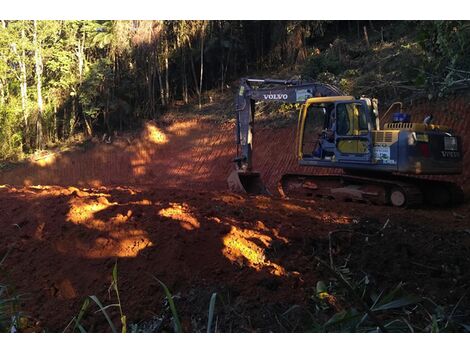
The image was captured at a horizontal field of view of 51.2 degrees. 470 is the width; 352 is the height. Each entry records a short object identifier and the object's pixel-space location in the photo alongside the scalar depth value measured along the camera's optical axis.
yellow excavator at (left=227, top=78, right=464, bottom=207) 9.77
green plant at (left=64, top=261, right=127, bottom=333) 4.09
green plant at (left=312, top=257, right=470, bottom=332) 3.21
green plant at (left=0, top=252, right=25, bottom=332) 3.60
